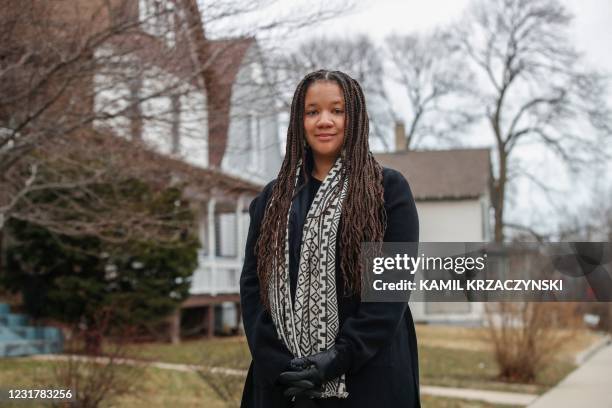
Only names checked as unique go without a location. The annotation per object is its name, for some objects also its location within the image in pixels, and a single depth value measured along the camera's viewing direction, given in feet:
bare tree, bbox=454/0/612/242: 95.91
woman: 9.45
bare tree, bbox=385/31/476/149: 109.19
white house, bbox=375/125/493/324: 105.19
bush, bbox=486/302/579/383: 41.39
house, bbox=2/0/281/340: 24.66
